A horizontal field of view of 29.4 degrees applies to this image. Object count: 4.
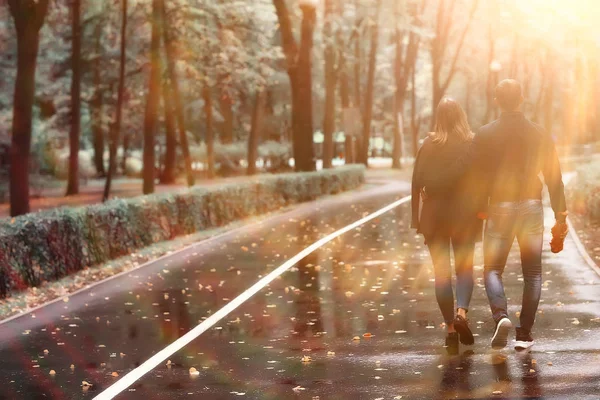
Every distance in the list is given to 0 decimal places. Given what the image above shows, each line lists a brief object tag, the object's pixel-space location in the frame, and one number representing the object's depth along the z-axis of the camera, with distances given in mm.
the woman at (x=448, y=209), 9430
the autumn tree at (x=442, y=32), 61594
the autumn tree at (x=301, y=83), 38031
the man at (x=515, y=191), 9102
